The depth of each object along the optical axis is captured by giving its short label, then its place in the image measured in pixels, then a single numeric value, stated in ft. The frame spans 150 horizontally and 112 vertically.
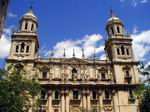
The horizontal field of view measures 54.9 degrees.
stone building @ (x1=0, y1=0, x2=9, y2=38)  28.93
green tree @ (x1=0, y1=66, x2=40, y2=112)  46.98
